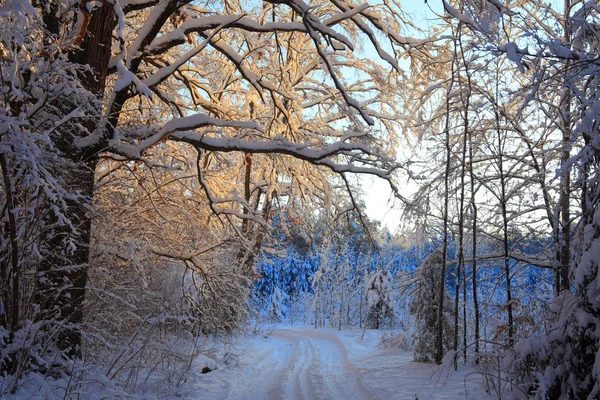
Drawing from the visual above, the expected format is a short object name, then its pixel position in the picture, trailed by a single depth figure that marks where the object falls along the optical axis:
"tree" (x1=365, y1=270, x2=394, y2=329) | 29.16
